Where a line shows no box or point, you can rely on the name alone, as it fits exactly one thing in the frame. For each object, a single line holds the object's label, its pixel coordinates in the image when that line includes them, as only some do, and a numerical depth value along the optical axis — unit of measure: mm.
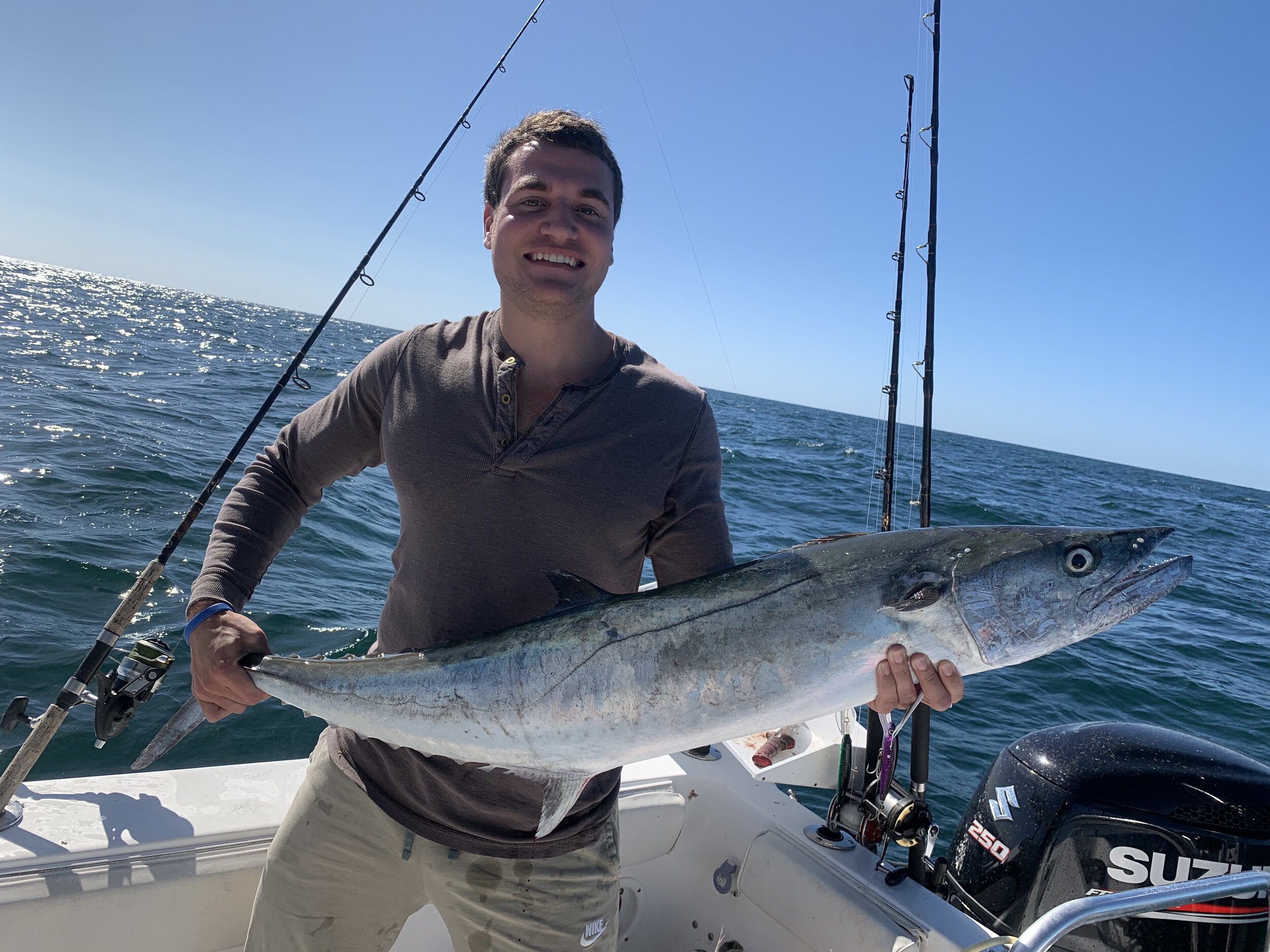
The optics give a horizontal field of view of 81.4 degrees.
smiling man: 1953
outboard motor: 2658
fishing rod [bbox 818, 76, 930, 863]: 2924
